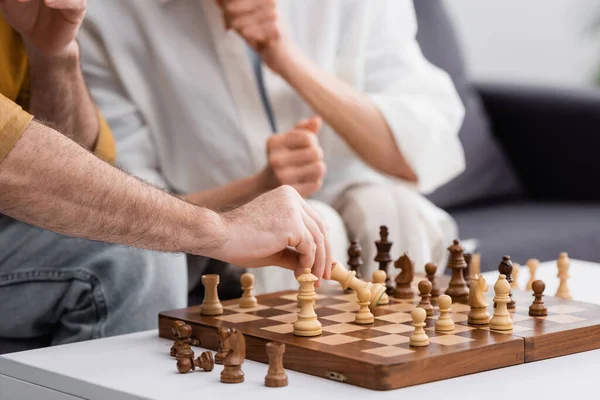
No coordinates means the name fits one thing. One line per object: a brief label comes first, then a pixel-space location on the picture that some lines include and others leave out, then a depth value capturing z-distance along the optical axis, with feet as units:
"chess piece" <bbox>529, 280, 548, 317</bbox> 6.30
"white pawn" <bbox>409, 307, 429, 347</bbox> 5.80
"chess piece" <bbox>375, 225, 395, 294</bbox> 7.02
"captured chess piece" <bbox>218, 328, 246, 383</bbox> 5.72
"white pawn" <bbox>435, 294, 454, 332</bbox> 6.04
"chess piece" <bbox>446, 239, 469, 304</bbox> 6.64
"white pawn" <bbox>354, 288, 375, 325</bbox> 6.19
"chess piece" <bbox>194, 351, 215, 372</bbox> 5.86
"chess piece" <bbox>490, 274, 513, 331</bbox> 6.04
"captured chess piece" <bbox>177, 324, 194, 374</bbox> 5.86
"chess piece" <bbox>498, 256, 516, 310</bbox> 6.42
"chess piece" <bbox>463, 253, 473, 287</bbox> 6.89
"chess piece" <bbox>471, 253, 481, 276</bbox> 7.31
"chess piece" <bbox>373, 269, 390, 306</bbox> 6.57
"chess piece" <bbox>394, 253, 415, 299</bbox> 6.70
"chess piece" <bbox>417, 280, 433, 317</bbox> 6.31
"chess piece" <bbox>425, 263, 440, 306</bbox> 6.65
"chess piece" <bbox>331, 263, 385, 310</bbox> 6.38
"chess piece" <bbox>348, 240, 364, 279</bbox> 7.09
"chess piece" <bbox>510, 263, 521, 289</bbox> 7.17
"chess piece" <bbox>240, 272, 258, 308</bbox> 6.58
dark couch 10.87
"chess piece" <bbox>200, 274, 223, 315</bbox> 6.41
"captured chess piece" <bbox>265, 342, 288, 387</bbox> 5.66
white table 5.60
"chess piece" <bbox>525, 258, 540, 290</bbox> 7.20
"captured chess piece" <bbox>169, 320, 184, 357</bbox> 6.03
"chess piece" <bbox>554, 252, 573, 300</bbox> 6.94
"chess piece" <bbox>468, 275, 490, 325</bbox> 6.14
